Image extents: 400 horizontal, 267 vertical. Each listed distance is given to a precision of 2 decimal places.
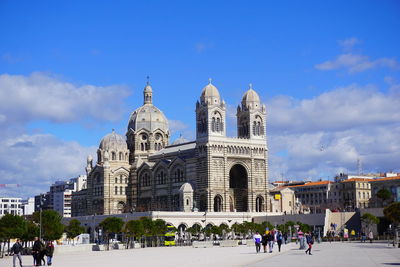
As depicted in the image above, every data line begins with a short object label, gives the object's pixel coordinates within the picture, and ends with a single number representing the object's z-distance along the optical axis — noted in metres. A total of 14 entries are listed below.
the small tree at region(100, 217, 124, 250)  95.50
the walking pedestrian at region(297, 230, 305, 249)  59.92
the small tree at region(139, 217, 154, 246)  89.82
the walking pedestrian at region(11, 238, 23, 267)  41.50
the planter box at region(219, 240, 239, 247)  77.69
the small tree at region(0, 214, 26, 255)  64.69
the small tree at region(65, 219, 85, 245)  102.83
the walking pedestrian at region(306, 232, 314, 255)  49.14
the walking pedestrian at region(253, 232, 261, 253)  54.30
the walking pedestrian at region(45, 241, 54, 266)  41.92
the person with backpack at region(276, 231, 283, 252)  54.87
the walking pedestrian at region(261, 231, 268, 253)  53.63
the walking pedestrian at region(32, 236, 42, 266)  41.03
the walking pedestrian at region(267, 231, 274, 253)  54.08
